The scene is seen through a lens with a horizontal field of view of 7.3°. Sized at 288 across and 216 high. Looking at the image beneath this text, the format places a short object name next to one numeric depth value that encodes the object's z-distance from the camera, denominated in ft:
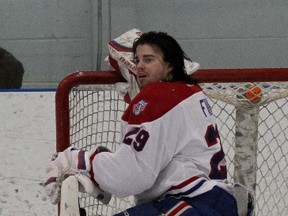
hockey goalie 34.93
